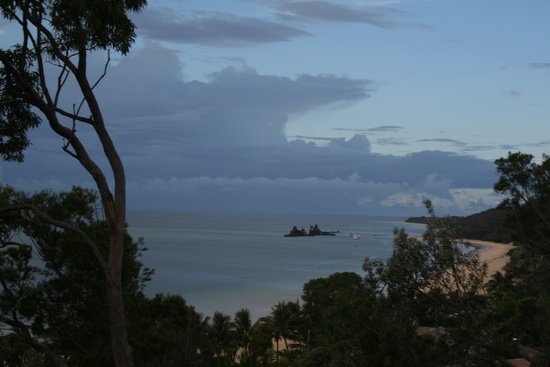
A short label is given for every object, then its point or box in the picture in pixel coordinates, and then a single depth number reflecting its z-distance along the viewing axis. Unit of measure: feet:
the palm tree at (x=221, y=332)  107.96
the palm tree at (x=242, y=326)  114.62
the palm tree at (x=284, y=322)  121.90
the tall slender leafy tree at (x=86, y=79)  33.27
